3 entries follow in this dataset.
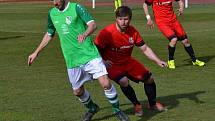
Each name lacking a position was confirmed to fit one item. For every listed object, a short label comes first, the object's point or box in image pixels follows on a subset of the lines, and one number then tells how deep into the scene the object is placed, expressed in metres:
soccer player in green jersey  15.20
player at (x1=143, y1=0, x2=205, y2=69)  27.48
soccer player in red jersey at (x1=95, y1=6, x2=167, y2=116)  16.36
